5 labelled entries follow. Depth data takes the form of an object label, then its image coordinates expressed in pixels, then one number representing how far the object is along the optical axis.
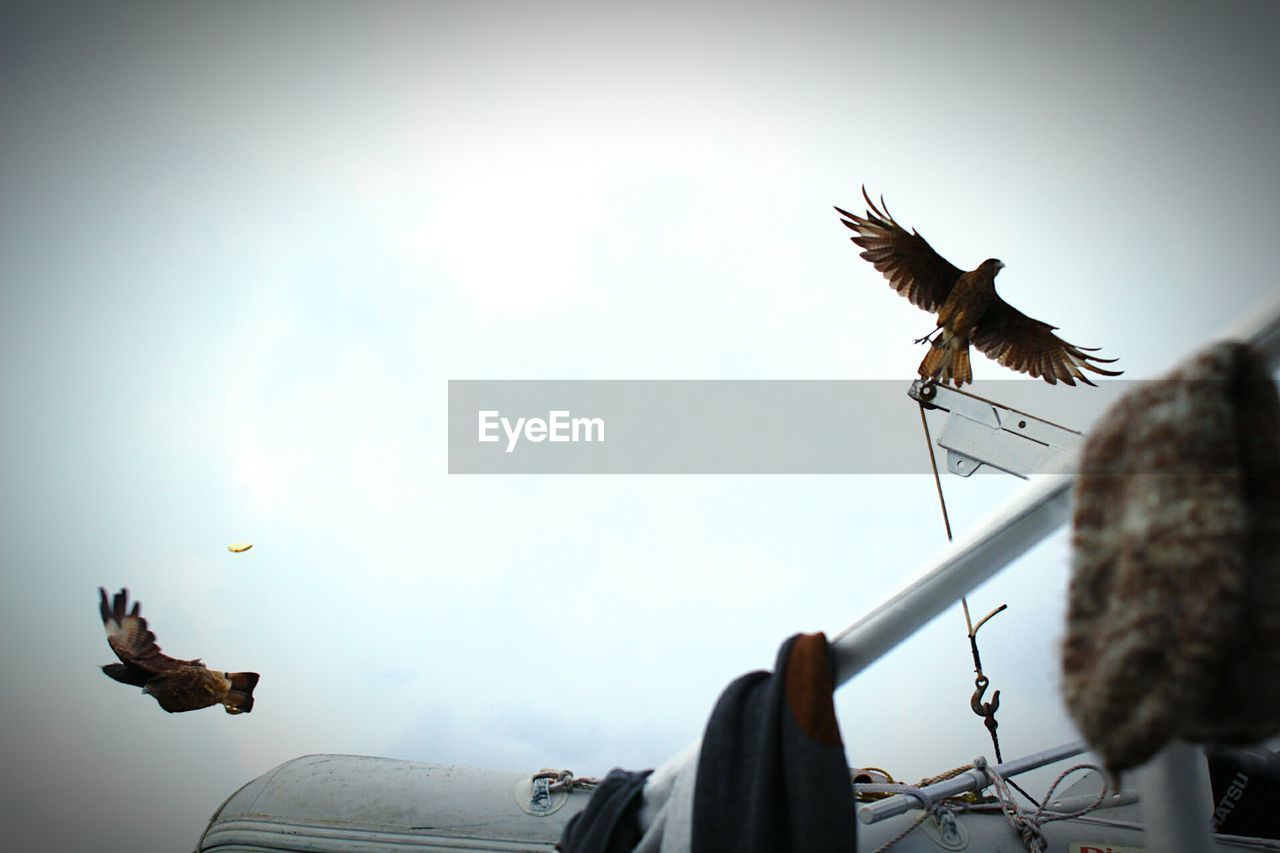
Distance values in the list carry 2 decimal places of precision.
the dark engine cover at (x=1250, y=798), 2.20
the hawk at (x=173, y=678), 5.09
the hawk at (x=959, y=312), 4.29
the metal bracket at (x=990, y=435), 2.96
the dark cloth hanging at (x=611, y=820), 1.26
